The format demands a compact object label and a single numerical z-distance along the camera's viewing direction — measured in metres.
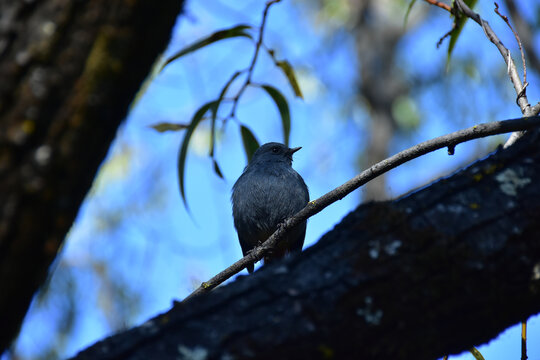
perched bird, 11.96
